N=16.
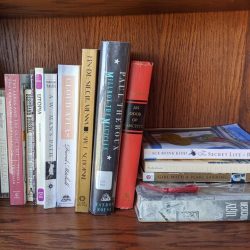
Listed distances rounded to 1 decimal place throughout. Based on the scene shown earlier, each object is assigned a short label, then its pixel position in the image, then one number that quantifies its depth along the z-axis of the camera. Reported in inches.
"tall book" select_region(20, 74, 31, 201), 27.3
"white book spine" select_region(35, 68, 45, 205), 27.0
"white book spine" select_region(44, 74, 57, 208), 27.0
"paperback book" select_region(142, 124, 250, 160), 28.2
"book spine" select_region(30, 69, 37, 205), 27.2
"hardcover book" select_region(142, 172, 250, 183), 28.4
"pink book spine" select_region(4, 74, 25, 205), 27.1
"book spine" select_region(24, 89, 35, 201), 27.5
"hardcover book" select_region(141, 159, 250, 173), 28.2
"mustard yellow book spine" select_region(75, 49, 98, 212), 25.8
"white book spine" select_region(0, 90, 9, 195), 27.5
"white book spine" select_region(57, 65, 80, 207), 27.0
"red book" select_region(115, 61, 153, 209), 26.4
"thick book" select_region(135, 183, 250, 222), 26.3
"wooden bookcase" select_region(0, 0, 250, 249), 30.2
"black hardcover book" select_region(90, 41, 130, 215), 25.5
